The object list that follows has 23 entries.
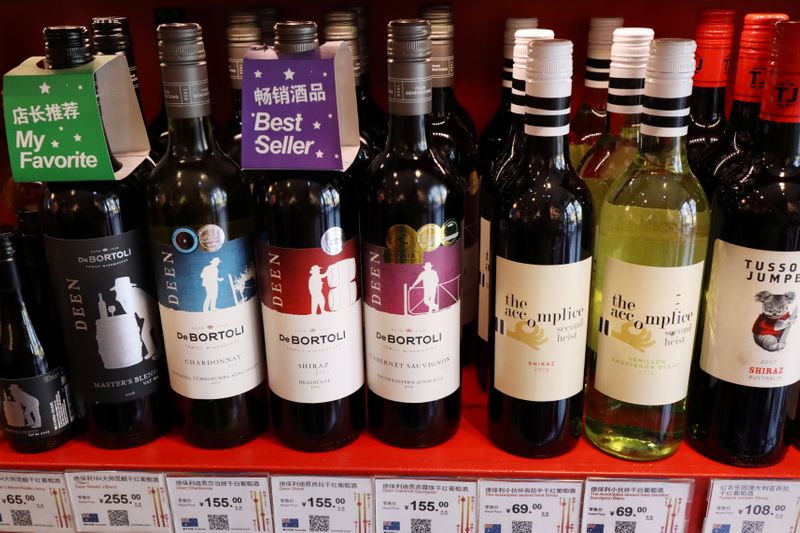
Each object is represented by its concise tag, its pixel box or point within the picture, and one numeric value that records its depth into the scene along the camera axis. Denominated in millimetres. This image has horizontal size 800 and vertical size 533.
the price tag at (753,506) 865
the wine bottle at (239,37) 949
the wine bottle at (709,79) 939
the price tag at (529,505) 882
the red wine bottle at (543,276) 784
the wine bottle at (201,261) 811
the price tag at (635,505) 872
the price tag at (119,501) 914
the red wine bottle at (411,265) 791
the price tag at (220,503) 907
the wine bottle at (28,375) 914
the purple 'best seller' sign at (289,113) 794
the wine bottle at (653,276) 812
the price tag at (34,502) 923
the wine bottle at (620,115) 837
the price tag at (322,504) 902
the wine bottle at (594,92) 1001
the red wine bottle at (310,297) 819
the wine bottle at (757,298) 781
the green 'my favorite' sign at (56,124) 825
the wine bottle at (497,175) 868
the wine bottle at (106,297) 848
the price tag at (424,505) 890
